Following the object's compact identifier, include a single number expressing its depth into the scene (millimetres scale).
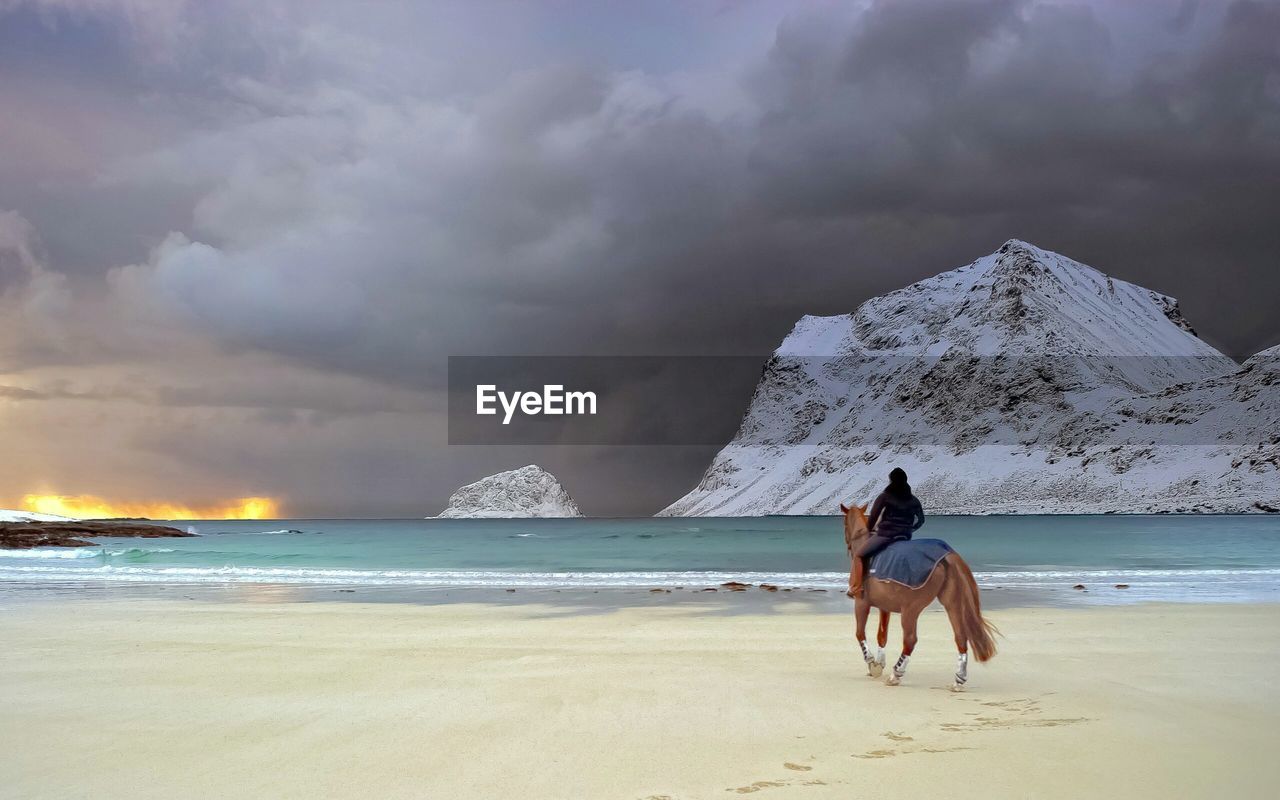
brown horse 9328
